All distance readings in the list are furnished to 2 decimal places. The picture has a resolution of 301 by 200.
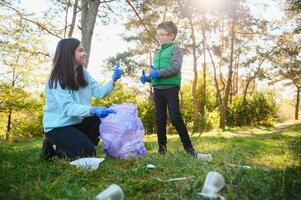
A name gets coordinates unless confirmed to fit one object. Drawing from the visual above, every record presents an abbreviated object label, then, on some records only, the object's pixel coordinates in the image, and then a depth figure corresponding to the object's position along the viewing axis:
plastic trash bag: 2.55
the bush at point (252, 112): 13.42
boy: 2.78
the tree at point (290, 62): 14.04
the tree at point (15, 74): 9.41
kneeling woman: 2.30
